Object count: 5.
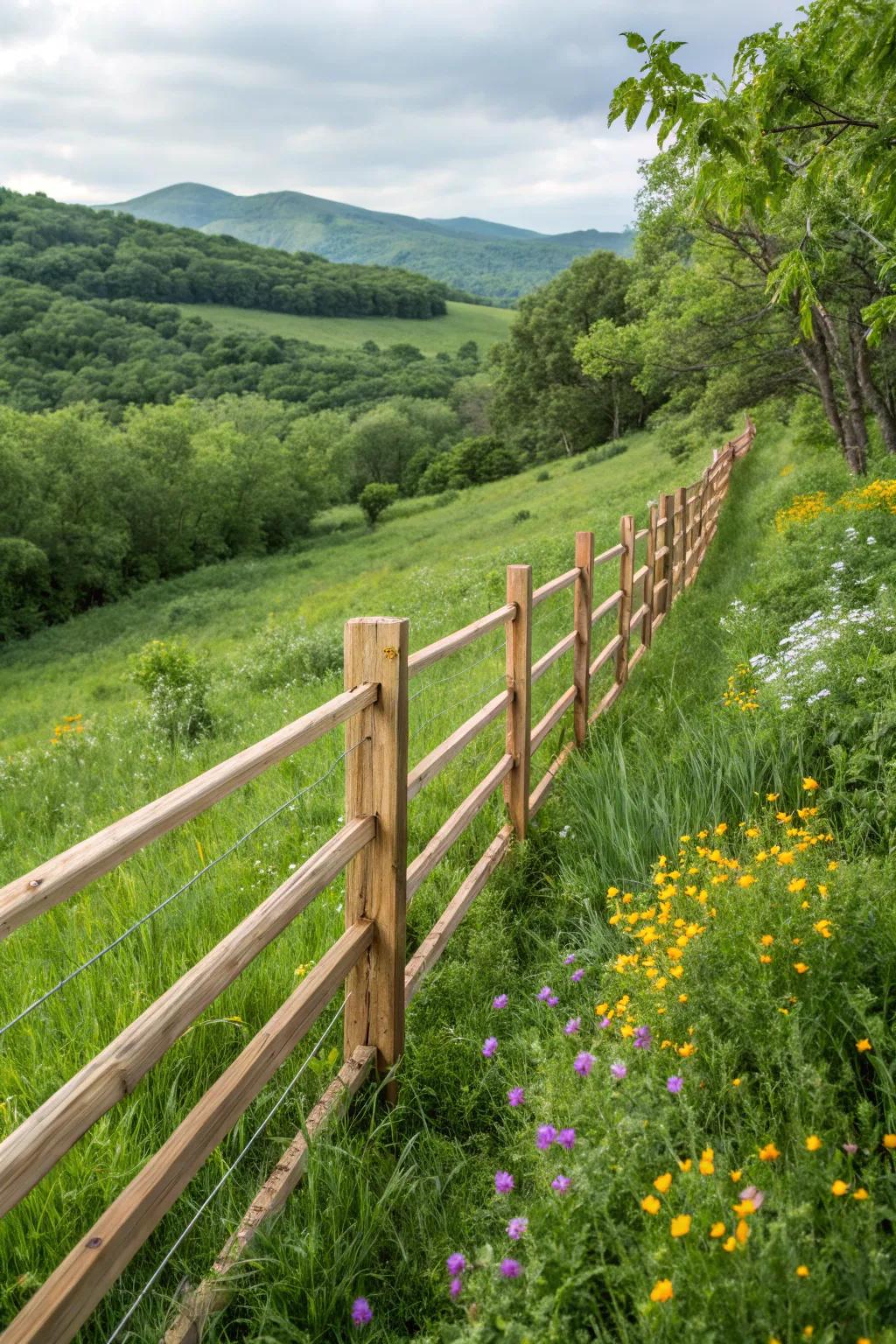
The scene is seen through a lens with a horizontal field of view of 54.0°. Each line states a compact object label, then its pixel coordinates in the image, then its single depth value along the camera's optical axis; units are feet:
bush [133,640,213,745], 28.63
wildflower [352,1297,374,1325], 6.24
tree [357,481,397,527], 178.40
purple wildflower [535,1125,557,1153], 6.61
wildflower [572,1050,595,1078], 7.06
